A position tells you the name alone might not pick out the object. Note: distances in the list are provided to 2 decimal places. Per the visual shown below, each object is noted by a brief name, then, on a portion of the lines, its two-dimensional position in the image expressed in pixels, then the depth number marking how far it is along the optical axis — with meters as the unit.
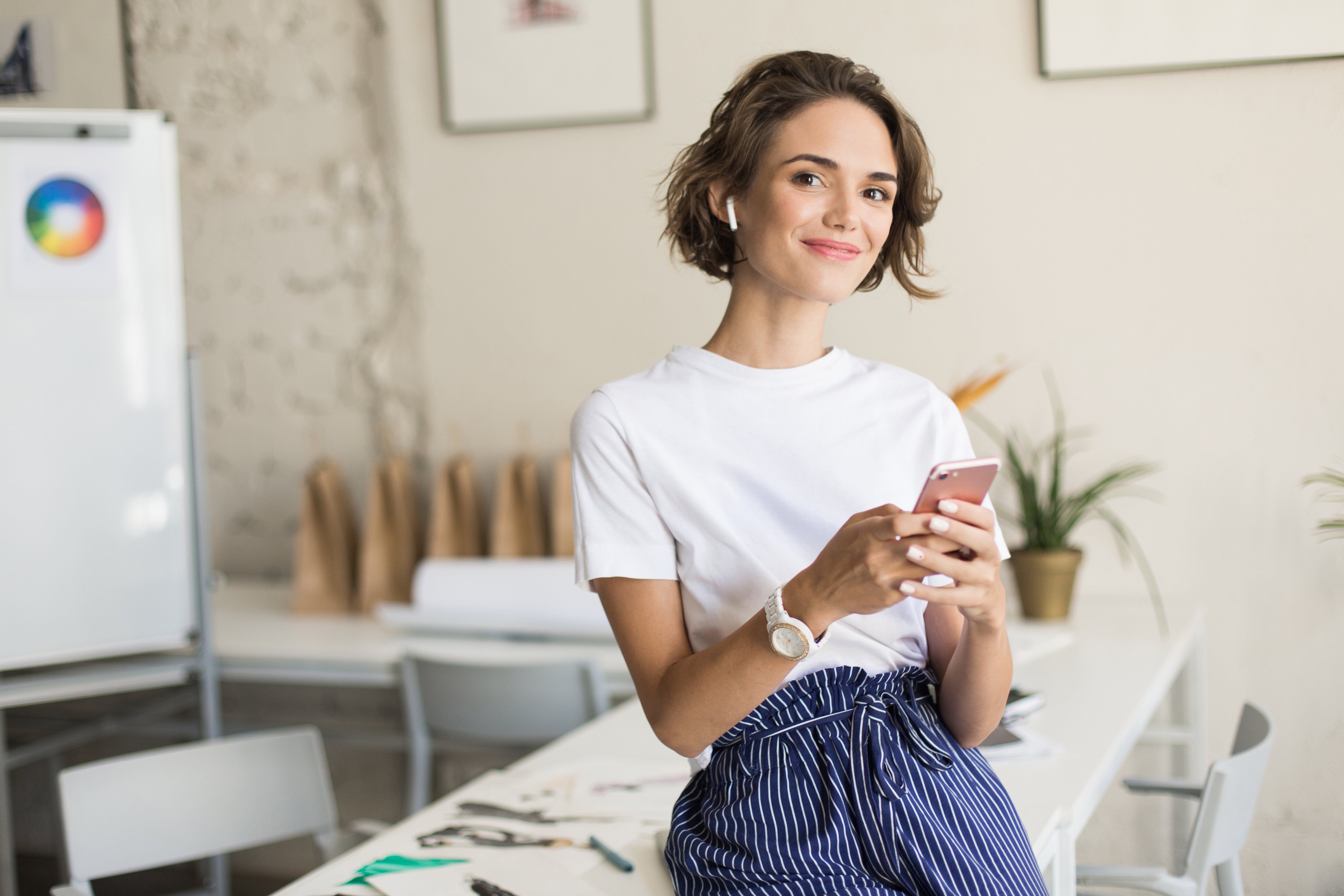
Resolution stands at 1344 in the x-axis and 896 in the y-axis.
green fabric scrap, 1.20
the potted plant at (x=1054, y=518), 2.15
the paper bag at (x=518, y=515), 2.59
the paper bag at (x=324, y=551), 2.63
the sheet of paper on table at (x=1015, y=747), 1.44
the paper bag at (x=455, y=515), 2.62
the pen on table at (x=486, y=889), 1.14
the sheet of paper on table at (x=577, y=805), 1.26
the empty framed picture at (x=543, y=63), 2.50
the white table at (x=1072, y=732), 1.24
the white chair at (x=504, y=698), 1.96
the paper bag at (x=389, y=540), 2.63
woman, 0.95
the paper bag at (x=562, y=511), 2.54
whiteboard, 2.18
